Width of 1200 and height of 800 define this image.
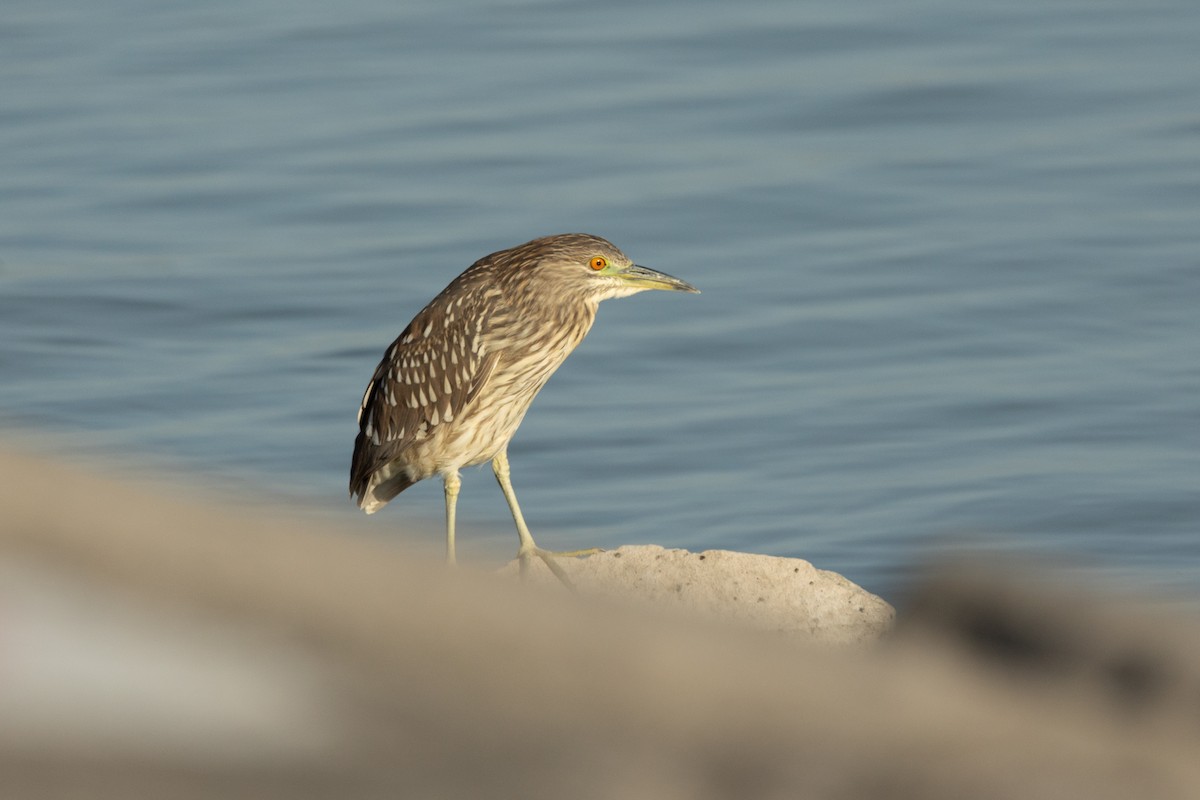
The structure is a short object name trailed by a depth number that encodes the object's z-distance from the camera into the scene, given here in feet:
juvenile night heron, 51.55
